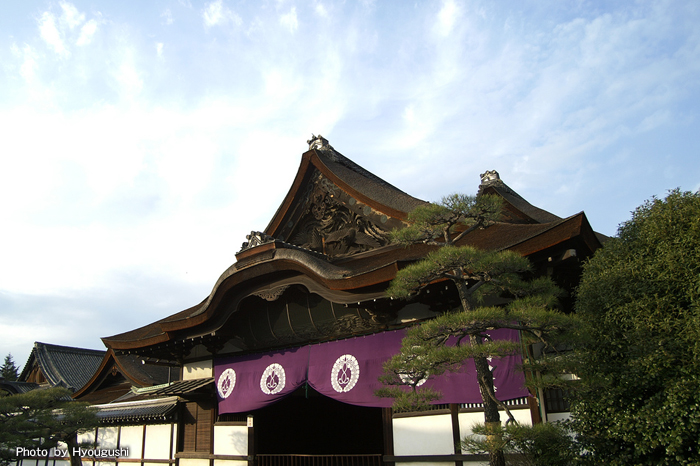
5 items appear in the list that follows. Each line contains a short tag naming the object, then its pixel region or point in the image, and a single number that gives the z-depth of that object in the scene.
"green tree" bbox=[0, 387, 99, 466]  12.88
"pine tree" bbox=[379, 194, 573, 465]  5.42
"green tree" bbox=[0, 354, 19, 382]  57.04
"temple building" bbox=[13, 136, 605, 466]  7.99
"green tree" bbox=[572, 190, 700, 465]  4.70
